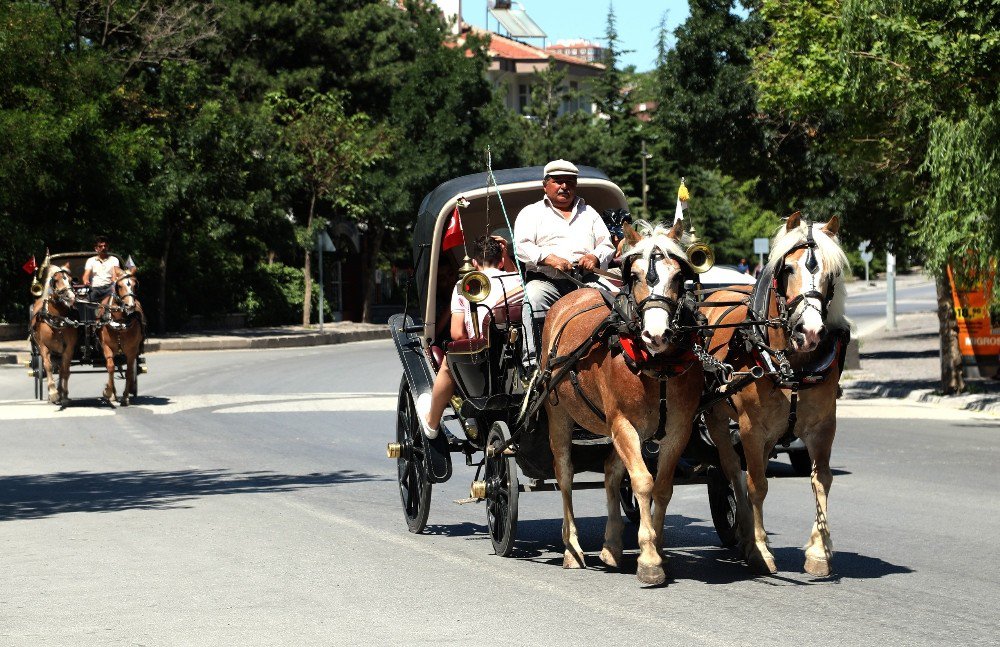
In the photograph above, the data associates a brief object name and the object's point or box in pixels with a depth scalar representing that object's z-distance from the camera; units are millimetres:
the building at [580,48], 180800
